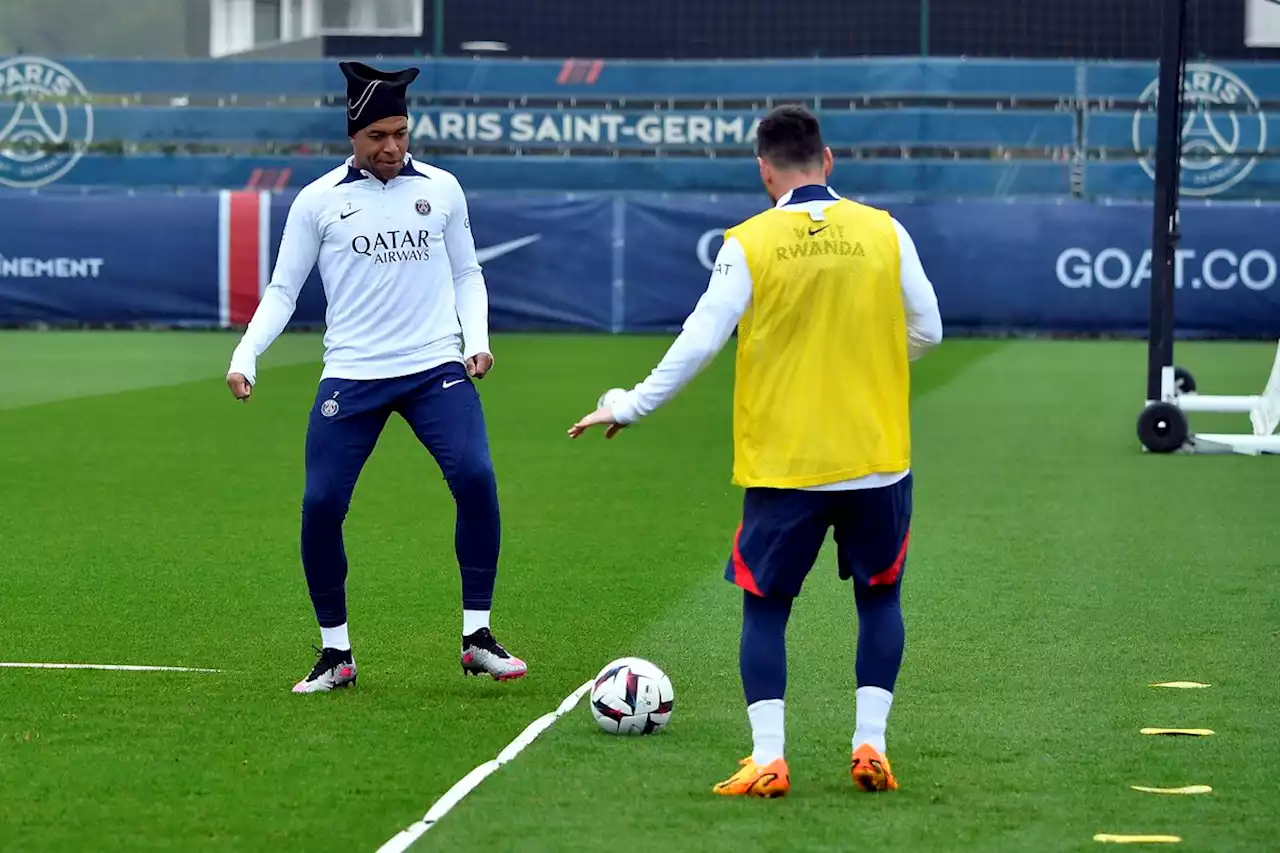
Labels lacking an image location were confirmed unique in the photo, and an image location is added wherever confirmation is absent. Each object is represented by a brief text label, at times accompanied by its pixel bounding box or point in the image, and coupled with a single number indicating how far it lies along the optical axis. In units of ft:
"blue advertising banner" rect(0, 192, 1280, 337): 185.88
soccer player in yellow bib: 36.42
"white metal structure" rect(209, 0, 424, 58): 236.63
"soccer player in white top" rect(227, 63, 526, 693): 46.78
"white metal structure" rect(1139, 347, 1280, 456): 99.71
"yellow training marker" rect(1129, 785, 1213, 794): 37.88
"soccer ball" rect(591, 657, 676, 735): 42.24
